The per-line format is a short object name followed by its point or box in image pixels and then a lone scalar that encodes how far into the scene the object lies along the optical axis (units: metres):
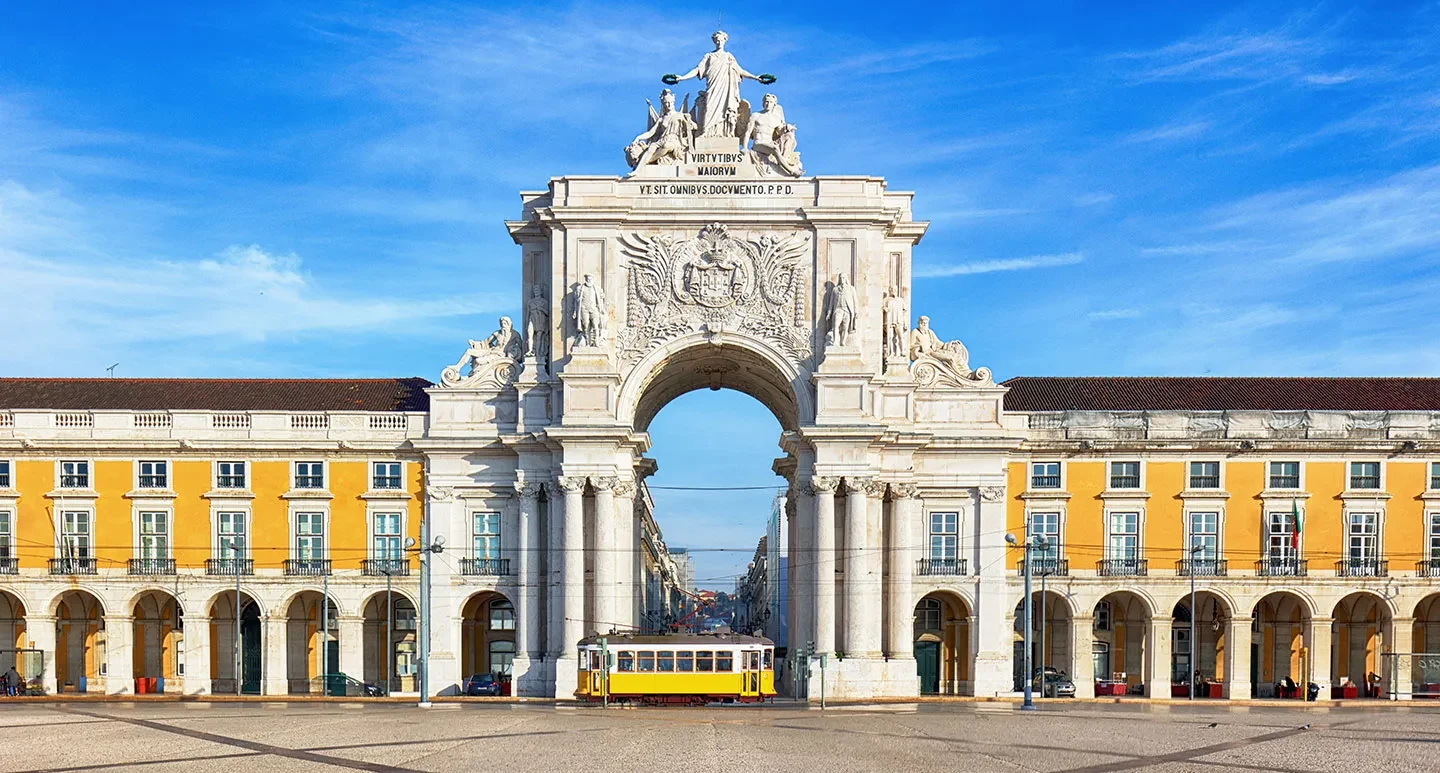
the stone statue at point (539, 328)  73.31
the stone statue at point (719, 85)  74.06
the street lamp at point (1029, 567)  61.20
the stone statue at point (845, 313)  71.06
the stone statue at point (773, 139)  73.31
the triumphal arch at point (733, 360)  71.00
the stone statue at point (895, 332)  73.25
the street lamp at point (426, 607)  63.47
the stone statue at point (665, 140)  73.50
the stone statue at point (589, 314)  71.12
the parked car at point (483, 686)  72.50
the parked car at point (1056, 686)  72.56
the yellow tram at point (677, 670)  63.78
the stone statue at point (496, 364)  74.44
